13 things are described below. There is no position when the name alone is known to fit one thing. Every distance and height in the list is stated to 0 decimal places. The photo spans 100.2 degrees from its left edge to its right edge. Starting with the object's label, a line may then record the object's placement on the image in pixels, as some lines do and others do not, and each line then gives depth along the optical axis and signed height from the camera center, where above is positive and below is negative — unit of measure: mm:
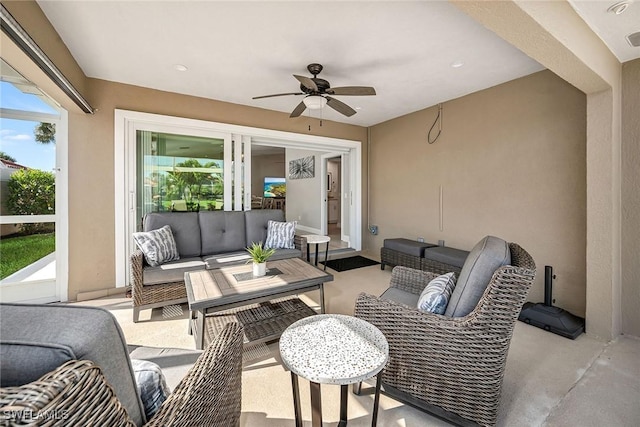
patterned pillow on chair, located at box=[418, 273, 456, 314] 1495 -499
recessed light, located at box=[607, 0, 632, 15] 1718 +1328
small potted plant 2338 -450
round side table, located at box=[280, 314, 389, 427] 1042 -619
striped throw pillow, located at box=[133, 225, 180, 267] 2764 -380
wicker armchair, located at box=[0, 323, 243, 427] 423 -330
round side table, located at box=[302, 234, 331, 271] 3909 -446
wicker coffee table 1923 -650
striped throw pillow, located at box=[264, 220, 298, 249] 3634 -347
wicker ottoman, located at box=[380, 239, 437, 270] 3722 -628
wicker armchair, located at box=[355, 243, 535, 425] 1222 -715
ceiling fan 2660 +1213
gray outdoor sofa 2547 -477
